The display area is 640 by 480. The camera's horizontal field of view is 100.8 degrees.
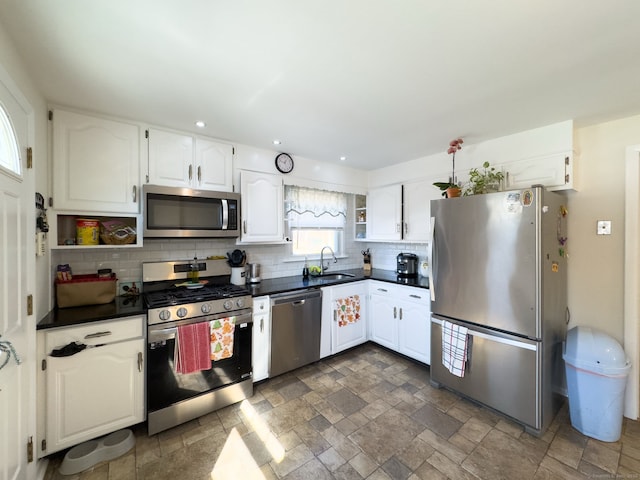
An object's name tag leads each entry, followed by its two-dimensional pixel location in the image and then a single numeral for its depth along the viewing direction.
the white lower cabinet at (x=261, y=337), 2.43
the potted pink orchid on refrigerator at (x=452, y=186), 2.48
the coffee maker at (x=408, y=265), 3.32
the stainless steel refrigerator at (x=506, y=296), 1.89
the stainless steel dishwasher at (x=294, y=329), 2.55
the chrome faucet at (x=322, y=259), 3.55
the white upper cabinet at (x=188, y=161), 2.28
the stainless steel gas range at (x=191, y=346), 1.91
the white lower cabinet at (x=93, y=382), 1.63
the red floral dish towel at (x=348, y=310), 3.05
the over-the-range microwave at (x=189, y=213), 2.19
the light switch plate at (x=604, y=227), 2.18
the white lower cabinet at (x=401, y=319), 2.76
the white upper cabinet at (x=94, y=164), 1.93
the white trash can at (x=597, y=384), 1.82
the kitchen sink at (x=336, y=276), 3.28
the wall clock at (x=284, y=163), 2.96
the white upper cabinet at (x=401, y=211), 3.09
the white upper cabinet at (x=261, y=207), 2.73
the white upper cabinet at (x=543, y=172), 2.15
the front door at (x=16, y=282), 1.18
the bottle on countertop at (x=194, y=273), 2.58
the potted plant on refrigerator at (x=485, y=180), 2.45
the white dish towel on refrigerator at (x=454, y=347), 2.22
